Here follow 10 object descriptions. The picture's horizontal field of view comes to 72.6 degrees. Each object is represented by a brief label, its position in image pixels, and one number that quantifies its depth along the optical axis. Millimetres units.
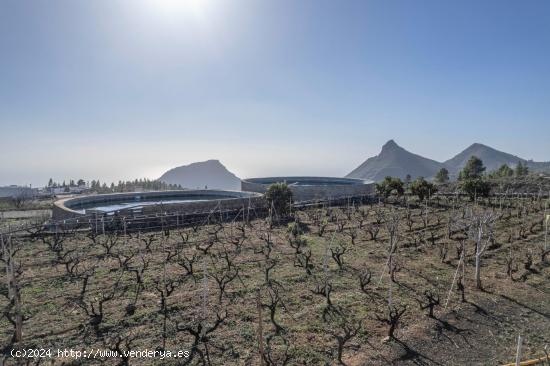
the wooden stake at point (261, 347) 6678
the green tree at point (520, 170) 51350
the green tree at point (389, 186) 31812
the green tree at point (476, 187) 29484
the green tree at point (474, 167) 42453
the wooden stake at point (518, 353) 6356
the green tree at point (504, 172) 49062
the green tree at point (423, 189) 30094
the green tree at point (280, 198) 25359
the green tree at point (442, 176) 47531
